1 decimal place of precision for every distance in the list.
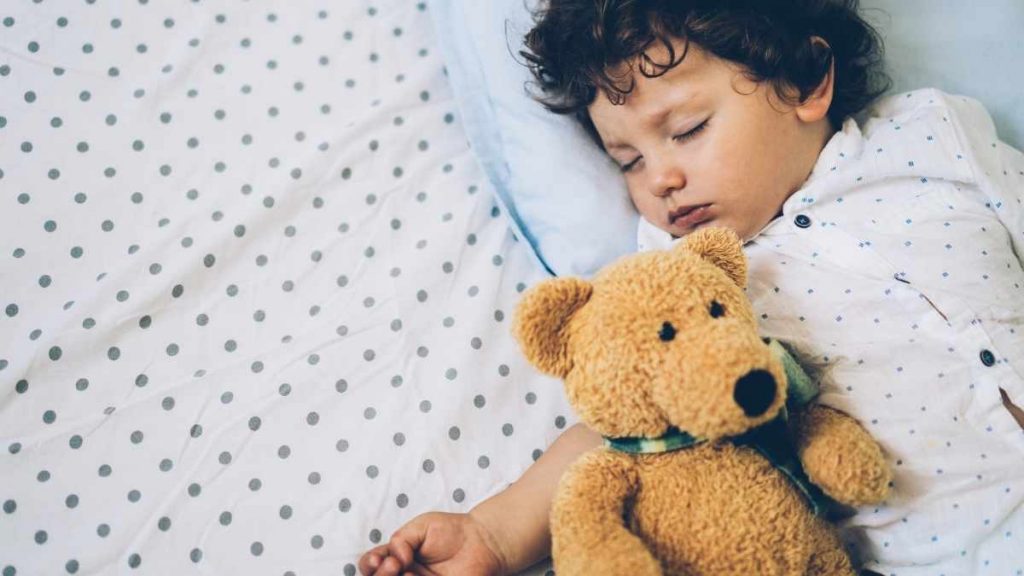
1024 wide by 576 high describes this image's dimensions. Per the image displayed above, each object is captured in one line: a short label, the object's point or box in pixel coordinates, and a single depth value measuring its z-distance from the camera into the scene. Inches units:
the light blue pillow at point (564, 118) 41.4
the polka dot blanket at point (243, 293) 35.7
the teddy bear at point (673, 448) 26.5
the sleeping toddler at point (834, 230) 32.4
